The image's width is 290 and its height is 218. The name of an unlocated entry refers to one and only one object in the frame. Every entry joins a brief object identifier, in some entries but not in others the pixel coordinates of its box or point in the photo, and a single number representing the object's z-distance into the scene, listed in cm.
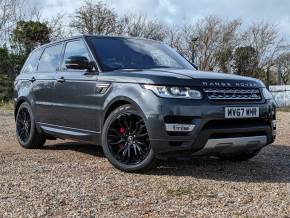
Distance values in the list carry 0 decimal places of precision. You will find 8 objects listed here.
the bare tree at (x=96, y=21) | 3494
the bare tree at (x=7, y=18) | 2939
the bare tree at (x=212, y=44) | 3738
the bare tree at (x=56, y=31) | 3400
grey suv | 575
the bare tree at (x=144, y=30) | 3878
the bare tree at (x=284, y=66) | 4379
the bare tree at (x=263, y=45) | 4181
